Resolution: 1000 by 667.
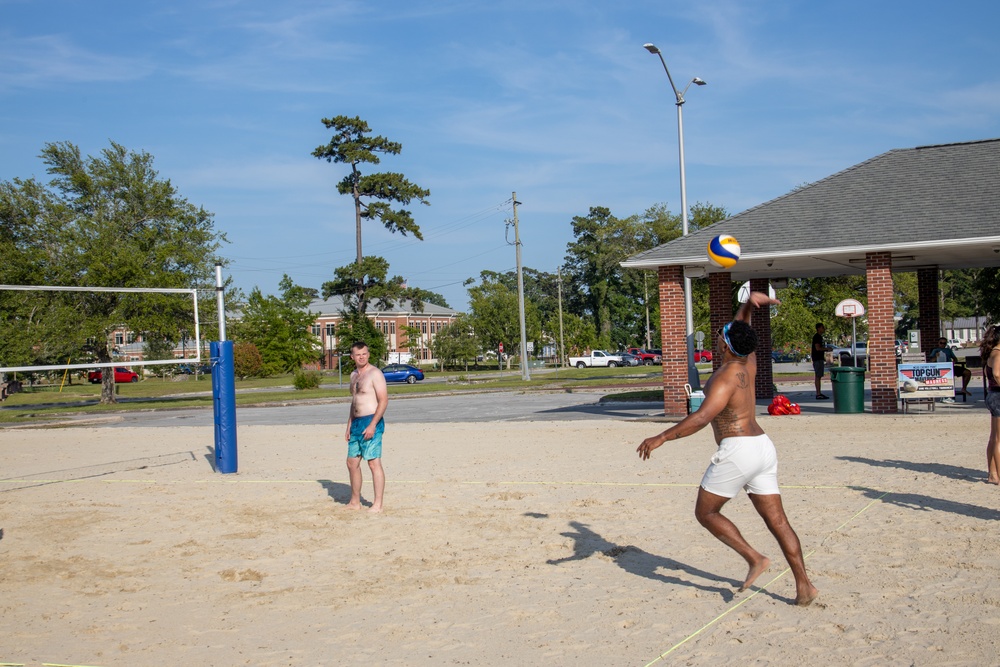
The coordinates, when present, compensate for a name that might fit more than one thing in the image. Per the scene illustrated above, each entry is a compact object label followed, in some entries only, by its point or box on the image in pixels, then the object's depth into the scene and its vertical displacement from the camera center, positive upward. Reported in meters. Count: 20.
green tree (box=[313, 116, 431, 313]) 61.59 +11.71
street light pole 22.51 +3.06
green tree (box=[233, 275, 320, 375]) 72.75 +1.70
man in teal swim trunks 9.91 -0.77
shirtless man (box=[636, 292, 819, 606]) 5.84 -0.71
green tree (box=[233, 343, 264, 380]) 72.78 -0.33
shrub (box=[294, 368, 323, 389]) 47.88 -1.39
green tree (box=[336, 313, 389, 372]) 58.50 +1.11
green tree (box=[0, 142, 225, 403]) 37.00 +4.85
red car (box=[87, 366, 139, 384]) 73.50 -1.23
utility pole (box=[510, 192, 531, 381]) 47.62 -0.19
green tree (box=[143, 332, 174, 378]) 69.97 +0.57
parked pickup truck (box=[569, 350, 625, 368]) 75.88 -1.40
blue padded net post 13.53 -0.68
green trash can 18.89 -1.14
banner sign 18.08 -0.97
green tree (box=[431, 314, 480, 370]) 76.31 +0.54
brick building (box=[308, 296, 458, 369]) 102.44 +3.40
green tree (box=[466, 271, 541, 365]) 78.62 +2.31
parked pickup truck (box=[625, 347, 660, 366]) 76.12 -1.35
